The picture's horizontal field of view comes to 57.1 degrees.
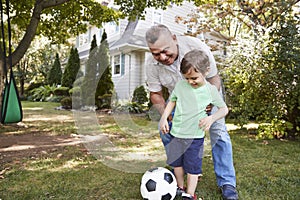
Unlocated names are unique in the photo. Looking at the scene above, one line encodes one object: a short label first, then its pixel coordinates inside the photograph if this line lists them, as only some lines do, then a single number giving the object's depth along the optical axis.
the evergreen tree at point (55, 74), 16.73
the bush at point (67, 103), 9.97
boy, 1.79
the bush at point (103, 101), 5.02
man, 1.77
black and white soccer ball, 1.96
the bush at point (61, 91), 13.74
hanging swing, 3.44
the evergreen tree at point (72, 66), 13.81
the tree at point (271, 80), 4.42
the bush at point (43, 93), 14.77
